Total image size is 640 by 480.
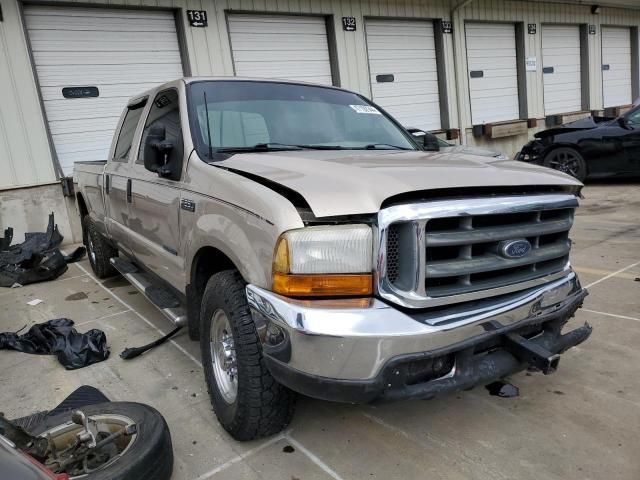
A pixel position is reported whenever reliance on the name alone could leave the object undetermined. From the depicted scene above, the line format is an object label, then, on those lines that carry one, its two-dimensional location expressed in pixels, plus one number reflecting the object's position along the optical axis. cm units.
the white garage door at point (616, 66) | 1845
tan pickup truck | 211
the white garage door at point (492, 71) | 1411
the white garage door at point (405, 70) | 1205
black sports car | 935
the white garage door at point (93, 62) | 817
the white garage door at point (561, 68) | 1630
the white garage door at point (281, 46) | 1002
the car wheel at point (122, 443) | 219
